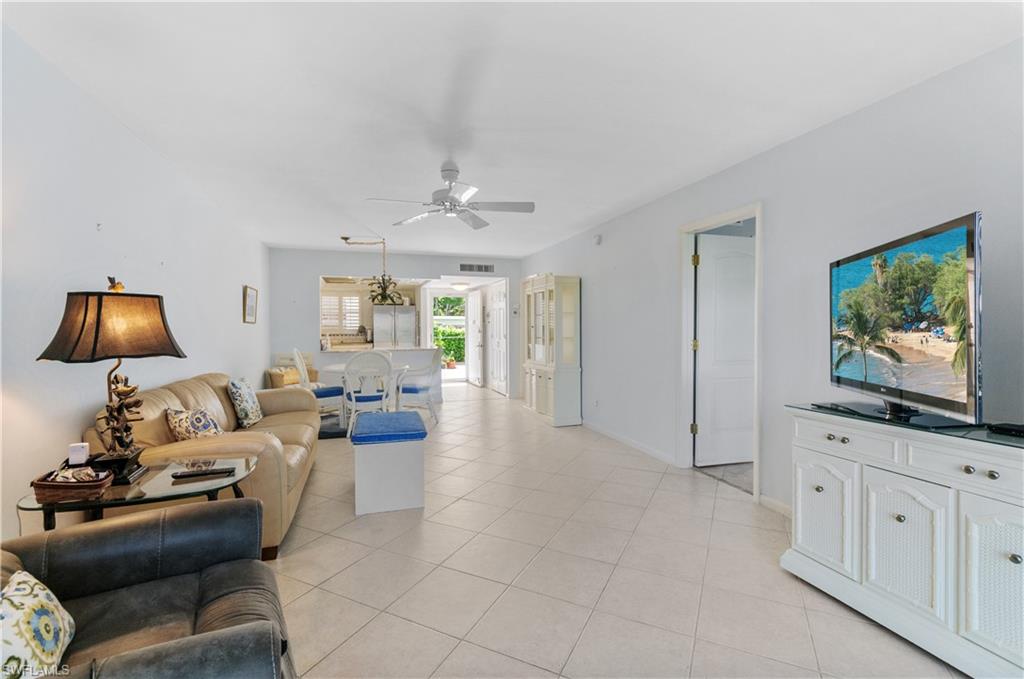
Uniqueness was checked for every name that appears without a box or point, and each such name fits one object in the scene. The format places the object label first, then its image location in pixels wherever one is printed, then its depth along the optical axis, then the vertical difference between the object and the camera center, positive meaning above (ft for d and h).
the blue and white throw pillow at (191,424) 8.89 -1.72
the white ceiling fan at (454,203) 10.68 +3.34
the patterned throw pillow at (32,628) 3.36 -2.33
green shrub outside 41.86 -0.03
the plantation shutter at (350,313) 34.76 +2.06
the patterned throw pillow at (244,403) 12.67 -1.81
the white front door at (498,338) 27.66 +0.11
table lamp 5.89 -0.02
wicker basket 5.77 -1.96
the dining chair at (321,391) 18.84 -2.19
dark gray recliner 3.69 -2.54
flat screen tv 5.43 +0.25
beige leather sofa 8.04 -2.00
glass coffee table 5.75 -2.06
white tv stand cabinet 5.16 -2.59
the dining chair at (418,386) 19.93 -2.16
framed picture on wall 17.87 +1.48
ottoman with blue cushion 10.35 -2.95
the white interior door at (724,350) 13.50 -0.31
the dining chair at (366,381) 16.92 -1.67
